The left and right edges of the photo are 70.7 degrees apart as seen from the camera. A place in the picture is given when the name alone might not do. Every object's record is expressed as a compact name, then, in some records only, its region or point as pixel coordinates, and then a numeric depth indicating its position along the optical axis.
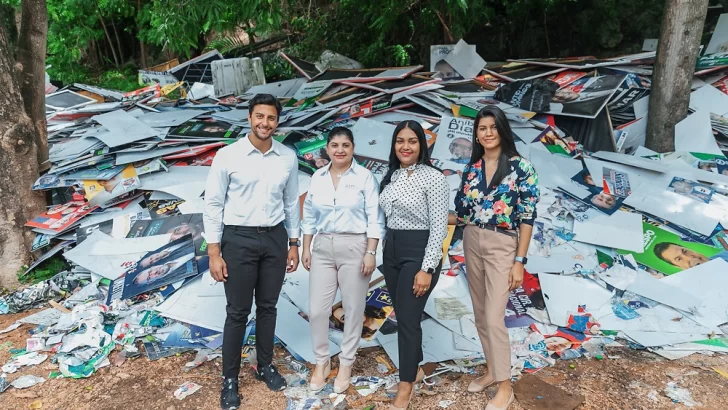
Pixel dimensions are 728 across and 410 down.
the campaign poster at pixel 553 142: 4.69
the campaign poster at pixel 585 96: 4.97
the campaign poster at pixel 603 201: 3.93
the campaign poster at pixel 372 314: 3.08
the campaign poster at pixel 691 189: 4.01
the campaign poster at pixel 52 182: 3.94
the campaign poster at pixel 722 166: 4.58
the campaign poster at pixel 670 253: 3.49
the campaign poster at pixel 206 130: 4.69
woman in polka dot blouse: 2.26
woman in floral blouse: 2.24
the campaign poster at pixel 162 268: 3.39
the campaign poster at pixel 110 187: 4.09
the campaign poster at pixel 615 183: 4.16
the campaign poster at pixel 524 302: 3.12
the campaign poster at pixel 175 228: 3.66
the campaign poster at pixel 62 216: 3.92
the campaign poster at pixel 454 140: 4.54
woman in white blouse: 2.41
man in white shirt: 2.34
